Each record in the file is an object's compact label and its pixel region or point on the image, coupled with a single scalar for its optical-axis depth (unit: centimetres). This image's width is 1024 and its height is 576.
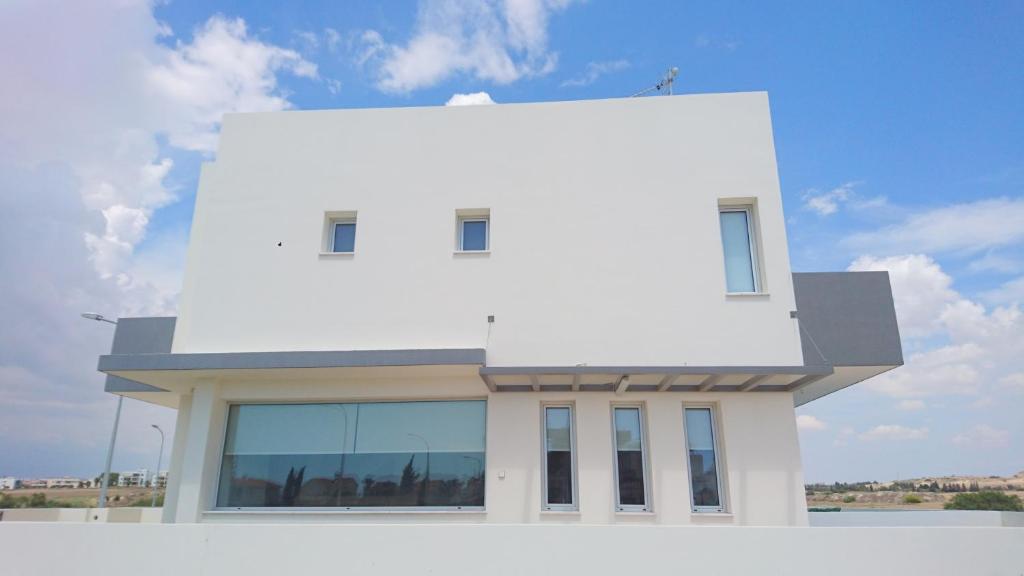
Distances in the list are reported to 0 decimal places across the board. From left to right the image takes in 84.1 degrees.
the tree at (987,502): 1670
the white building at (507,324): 790
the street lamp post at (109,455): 1538
